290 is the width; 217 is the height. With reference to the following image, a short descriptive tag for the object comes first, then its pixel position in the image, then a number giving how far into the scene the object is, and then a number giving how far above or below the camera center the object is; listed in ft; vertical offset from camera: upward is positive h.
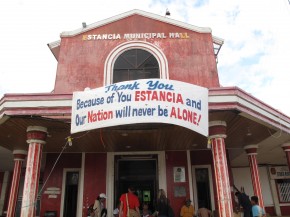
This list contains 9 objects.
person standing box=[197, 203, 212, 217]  36.04 -0.80
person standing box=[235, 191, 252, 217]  32.17 +0.01
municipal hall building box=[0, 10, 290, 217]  32.81 +7.65
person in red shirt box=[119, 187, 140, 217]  31.09 +0.38
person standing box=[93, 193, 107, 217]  34.73 +0.05
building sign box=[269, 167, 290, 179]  61.26 +5.95
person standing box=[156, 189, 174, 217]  31.19 -0.20
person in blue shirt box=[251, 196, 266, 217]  28.02 -0.64
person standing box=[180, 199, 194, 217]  35.60 -0.52
